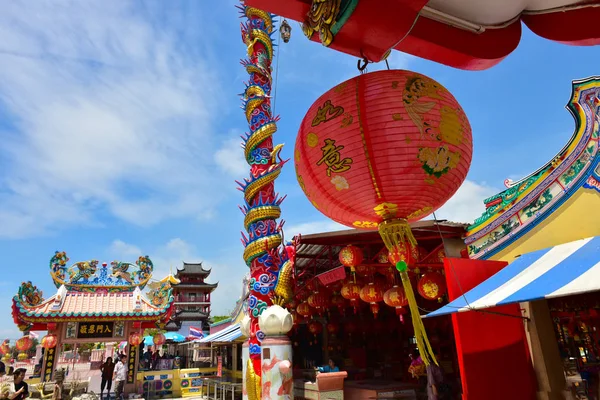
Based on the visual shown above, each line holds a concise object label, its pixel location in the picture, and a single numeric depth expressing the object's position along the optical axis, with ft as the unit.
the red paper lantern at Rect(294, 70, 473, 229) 8.15
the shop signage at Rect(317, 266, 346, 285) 26.06
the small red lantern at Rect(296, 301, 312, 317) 33.89
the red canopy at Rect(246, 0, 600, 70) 7.06
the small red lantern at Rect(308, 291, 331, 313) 32.01
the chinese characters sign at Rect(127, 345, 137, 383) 44.65
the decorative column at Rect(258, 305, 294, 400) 28.71
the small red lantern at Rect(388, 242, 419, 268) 9.18
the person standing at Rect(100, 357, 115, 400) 44.37
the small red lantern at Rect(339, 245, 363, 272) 23.16
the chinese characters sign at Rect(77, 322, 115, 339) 42.96
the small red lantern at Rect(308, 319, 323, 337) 41.79
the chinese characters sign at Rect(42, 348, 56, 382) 40.34
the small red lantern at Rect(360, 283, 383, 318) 24.79
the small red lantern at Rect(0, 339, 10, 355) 61.52
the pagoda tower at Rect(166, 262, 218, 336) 120.06
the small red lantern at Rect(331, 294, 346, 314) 33.35
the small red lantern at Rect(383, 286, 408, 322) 22.21
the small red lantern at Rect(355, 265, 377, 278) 24.93
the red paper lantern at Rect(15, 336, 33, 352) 47.14
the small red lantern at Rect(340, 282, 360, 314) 26.43
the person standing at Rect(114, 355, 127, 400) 42.80
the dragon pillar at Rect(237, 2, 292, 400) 32.32
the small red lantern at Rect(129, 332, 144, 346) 44.37
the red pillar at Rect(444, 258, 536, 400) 16.98
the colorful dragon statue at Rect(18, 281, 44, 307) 40.37
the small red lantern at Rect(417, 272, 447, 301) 20.93
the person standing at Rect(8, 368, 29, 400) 17.74
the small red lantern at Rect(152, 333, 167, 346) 50.39
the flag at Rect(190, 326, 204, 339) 91.65
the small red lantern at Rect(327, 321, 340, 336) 42.93
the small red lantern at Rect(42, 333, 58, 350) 40.29
